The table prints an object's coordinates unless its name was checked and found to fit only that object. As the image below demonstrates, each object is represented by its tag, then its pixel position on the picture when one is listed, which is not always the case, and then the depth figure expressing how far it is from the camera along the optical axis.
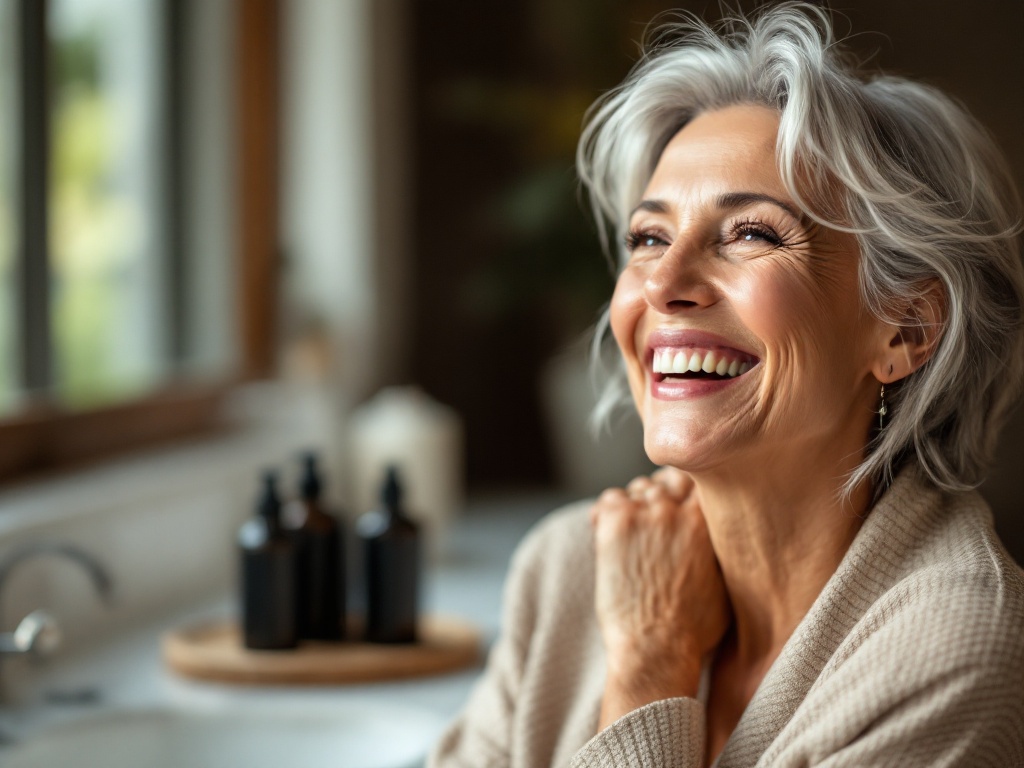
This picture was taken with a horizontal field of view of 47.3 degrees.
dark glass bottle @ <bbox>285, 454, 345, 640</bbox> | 1.91
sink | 1.65
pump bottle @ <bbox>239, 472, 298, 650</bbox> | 1.83
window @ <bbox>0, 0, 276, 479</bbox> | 2.13
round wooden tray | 1.80
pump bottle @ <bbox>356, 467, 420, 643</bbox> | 1.92
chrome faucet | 1.57
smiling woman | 1.19
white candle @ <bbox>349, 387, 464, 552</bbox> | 2.71
